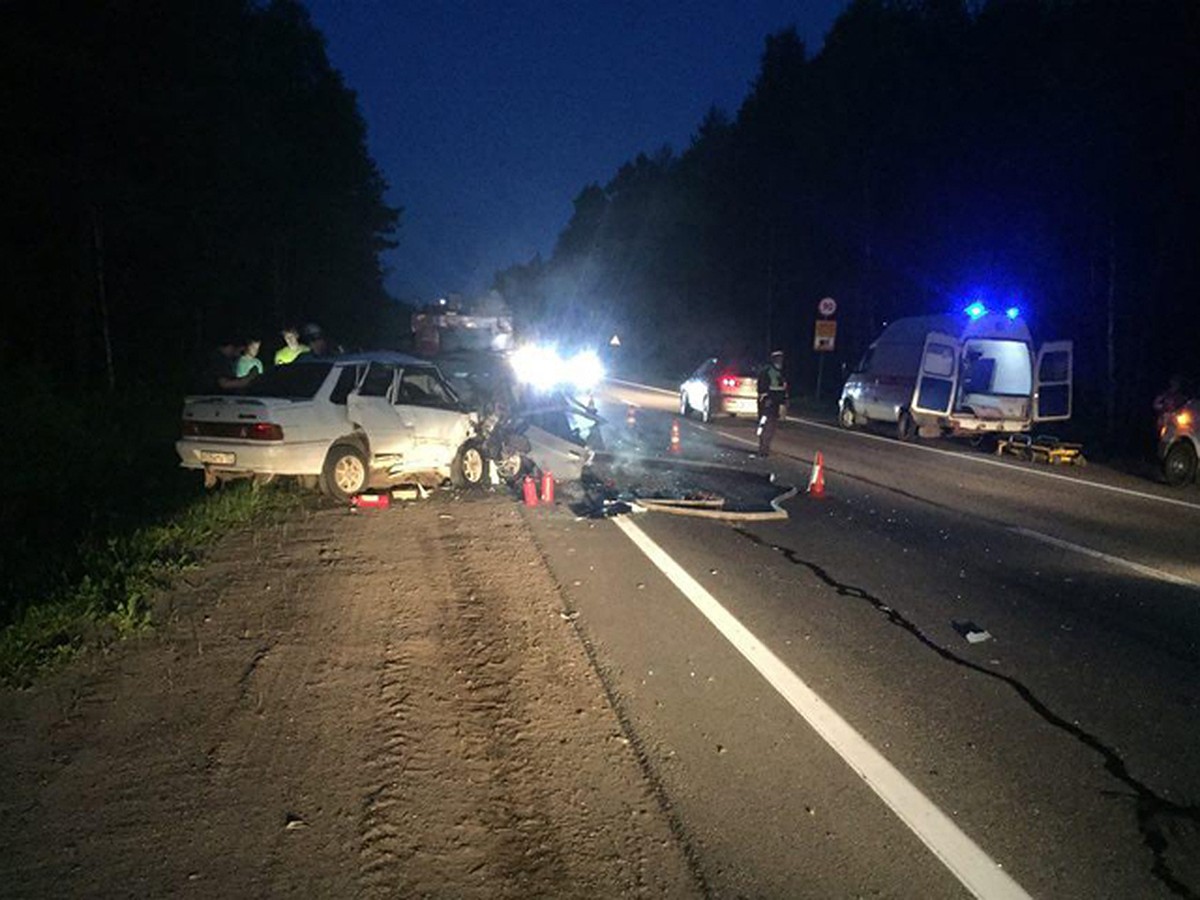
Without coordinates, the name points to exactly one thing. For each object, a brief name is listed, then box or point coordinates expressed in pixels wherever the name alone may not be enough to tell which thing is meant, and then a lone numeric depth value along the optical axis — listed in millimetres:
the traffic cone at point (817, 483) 10883
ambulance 16812
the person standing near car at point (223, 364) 11128
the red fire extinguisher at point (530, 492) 9773
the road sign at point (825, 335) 26859
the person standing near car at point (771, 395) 14156
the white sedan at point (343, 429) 8555
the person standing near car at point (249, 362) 11453
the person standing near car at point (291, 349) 11610
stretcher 14656
